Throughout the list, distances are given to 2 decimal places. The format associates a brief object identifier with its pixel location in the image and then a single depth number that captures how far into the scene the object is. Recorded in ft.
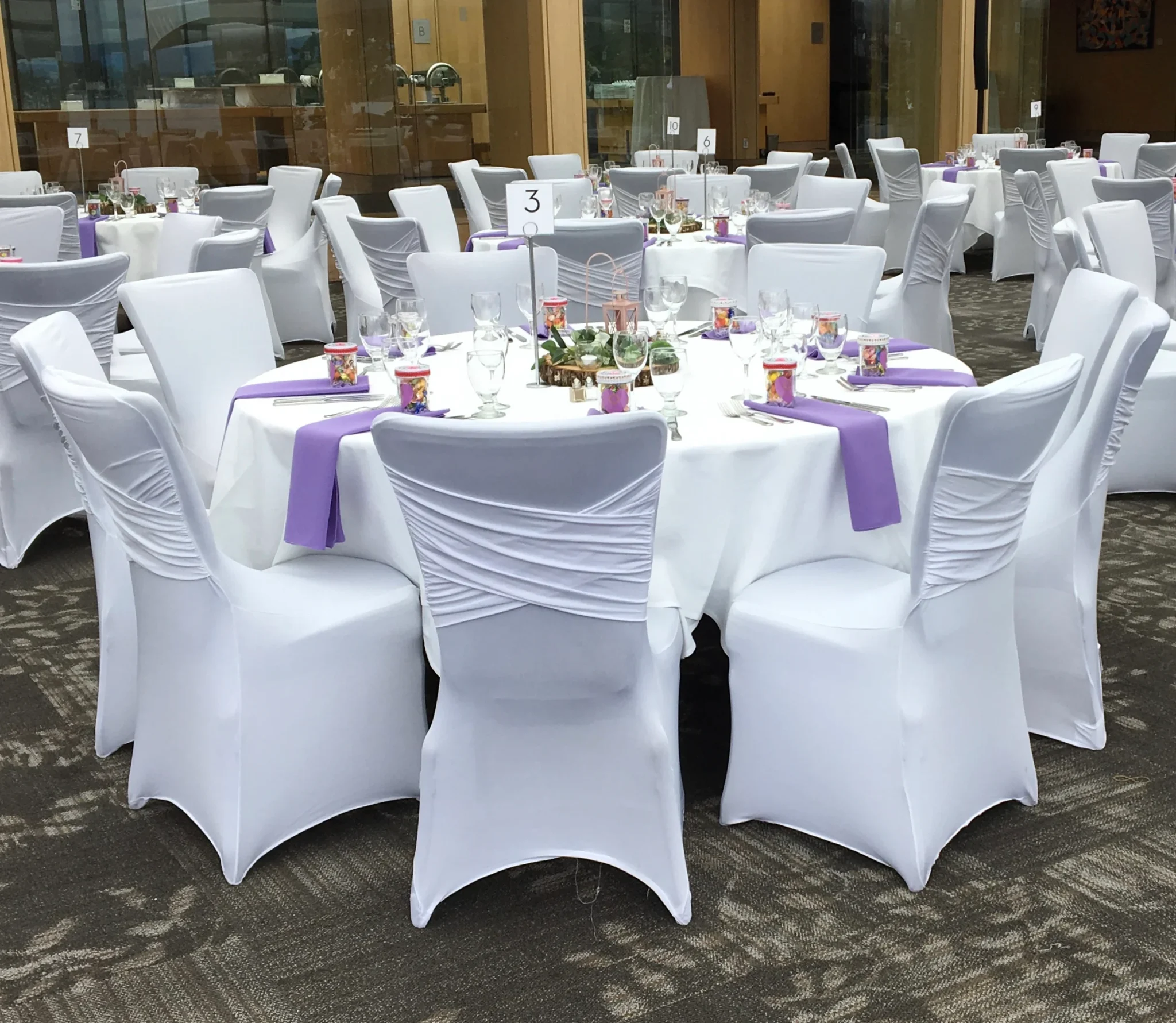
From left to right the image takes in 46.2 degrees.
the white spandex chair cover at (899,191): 34.86
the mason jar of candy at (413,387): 10.06
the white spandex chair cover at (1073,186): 25.29
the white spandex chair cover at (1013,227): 31.86
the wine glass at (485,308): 11.32
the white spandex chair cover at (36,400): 14.51
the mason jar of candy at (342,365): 10.87
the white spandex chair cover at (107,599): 10.30
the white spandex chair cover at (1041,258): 23.99
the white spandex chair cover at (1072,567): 9.90
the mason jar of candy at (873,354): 10.56
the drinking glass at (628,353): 9.93
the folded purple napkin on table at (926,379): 10.45
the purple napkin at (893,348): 11.80
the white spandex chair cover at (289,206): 29.04
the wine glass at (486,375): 9.72
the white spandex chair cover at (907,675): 8.20
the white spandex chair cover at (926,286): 20.15
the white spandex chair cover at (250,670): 8.59
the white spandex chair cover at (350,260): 21.16
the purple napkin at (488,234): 23.93
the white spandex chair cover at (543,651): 6.94
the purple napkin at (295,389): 10.81
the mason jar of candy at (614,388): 9.57
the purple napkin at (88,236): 26.14
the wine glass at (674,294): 11.82
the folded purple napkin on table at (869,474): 9.19
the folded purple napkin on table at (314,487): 9.38
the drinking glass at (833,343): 10.93
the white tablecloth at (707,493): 9.05
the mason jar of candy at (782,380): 9.82
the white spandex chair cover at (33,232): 20.58
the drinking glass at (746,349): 10.55
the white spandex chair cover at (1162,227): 21.54
